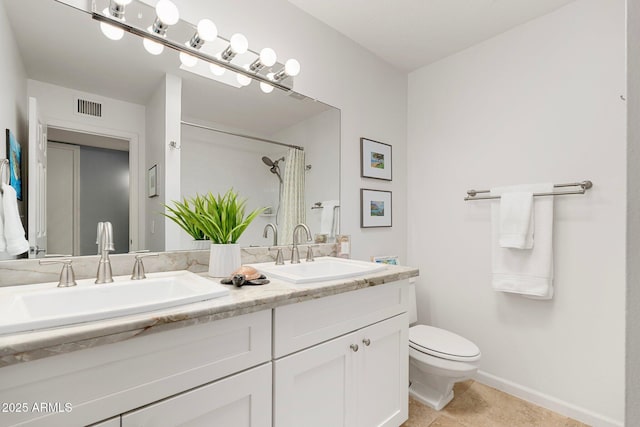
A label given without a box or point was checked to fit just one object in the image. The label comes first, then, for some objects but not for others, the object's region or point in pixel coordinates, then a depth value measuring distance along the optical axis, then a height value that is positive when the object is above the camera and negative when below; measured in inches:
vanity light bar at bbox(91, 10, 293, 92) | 47.5 +31.4
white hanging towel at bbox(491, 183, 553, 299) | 69.0 -10.9
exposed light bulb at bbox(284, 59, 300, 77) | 67.0 +34.1
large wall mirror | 43.8 +15.0
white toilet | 63.6 -32.5
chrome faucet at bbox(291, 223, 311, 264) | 64.8 -7.1
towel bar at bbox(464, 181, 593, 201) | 65.1 +6.6
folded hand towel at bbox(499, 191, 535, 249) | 70.7 -0.9
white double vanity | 24.7 -16.4
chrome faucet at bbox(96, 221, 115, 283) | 41.7 -5.2
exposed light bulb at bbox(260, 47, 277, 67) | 62.5 +34.2
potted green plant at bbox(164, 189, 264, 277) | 49.8 -1.6
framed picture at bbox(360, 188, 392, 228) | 85.6 +2.5
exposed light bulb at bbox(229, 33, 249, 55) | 57.6 +34.1
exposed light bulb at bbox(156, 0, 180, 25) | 49.0 +34.5
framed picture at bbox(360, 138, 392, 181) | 85.7 +17.3
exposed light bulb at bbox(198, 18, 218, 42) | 53.1 +34.0
